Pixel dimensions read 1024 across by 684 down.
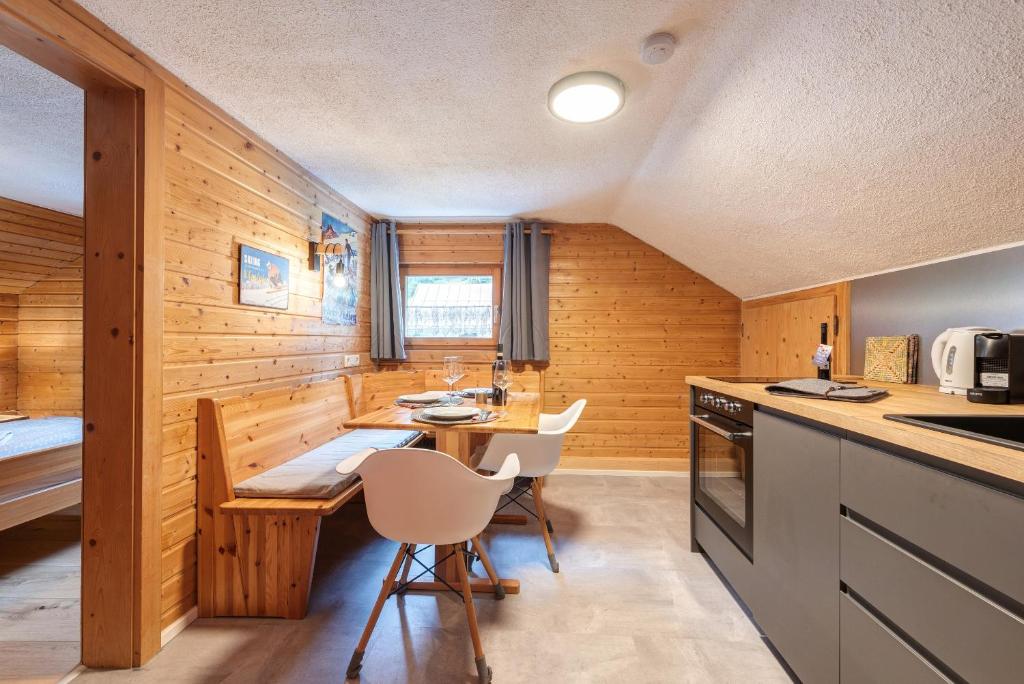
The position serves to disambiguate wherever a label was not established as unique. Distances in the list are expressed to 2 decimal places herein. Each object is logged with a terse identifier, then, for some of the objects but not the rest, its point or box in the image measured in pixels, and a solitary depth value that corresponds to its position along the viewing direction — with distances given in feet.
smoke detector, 4.85
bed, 7.20
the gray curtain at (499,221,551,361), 12.45
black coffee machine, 4.24
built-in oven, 5.61
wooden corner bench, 5.92
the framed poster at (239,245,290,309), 6.98
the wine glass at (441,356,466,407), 7.79
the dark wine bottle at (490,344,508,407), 7.53
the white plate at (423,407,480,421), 5.92
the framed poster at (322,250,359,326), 9.82
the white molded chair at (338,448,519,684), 4.46
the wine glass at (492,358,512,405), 7.54
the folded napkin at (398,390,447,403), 7.59
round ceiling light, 5.67
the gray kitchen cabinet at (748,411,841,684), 3.99
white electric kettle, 4.87
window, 13.16
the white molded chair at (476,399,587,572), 7.36
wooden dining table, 5.70
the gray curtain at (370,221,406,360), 12.42
